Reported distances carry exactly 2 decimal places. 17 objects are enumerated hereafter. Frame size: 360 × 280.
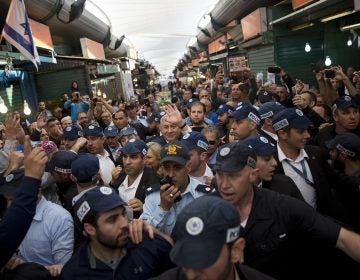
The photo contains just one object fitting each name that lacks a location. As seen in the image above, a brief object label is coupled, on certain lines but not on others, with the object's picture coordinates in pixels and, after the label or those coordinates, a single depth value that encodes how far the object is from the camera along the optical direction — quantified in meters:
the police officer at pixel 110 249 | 2.12
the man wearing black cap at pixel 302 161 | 3.02
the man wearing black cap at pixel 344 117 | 4.10
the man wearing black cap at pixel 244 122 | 4.08
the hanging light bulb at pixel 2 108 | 5.74
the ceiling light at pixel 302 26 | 9.08
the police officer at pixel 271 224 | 2.12
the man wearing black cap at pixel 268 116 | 4.36
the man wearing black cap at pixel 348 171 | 2.93
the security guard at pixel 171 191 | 2.61
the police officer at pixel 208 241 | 1.48
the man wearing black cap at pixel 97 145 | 4.83
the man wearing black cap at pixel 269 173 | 2.71
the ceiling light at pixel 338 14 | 7.24
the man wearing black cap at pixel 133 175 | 3.62
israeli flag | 5.50
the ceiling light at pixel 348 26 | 8.53
